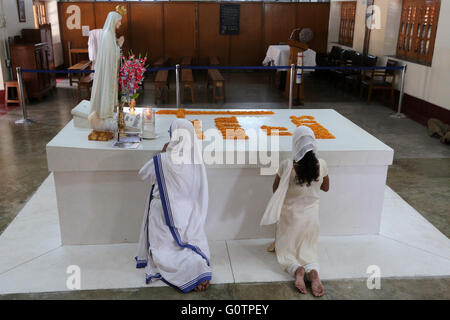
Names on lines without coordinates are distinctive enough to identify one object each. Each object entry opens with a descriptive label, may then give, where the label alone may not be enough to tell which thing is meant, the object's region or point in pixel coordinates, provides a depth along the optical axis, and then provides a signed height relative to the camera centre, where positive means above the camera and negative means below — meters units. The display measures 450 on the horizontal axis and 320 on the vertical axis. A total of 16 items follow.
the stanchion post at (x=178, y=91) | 7.39 -1.02
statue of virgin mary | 3.65 -0.46
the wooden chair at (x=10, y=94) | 9.15 -1.51
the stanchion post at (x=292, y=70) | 7.89 -0.81
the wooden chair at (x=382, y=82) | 9.66 -1.26
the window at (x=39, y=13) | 12.39 +0.22
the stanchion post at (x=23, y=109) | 7.81 -1.56
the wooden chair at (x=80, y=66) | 11.24 -1.13
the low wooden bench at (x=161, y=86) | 9.68 -1.36
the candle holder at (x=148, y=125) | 4.00 -0.90
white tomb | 3.68 -1.41
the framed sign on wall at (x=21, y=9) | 10.20 +0.26
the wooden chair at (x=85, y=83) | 9.62 -1.30
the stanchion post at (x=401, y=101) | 8.81 -1.50
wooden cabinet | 9.52 -0.89
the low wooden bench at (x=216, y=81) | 9.56 -1.22
